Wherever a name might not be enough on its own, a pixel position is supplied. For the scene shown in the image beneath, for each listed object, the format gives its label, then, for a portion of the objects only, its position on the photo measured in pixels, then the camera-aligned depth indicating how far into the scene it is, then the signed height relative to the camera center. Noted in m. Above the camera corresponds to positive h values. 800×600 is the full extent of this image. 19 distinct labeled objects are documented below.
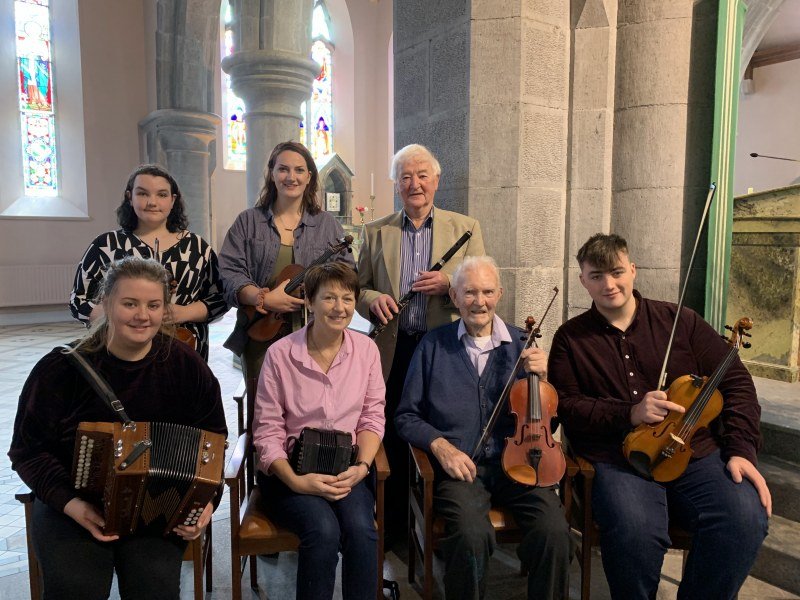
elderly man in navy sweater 1.97 -0.68
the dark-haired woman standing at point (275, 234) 2.54 +0.01
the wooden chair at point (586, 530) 2.03 -0.94
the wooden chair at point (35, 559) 1.80 -0.96
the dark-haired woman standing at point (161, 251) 2.49 -0.07
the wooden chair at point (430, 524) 2.04 -0.93
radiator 9.12 -0.74
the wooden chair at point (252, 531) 1.93 -0.91
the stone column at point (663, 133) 2.94 +0.50
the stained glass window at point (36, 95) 9.48 +2.08
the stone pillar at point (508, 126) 2.82 +0.51
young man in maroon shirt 1.94 -0.65
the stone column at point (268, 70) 5.79 +1.52
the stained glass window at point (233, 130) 13.24 +2.20
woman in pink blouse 1.94 -0.63
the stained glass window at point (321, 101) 14.25 +3.05
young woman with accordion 1.77 -0.55
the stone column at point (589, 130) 2.95 +0.51
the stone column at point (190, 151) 8.41 +1.12
